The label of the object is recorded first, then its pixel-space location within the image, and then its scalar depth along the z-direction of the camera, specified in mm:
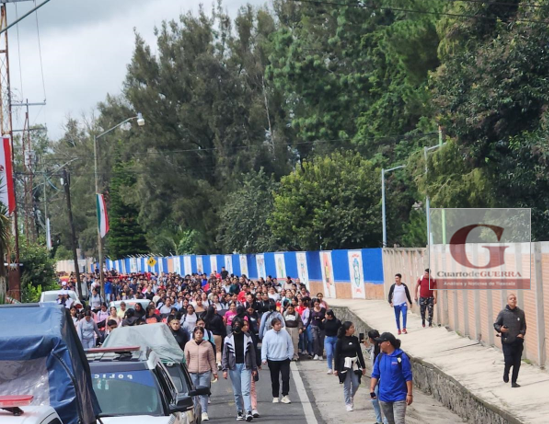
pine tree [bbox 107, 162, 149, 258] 104600
